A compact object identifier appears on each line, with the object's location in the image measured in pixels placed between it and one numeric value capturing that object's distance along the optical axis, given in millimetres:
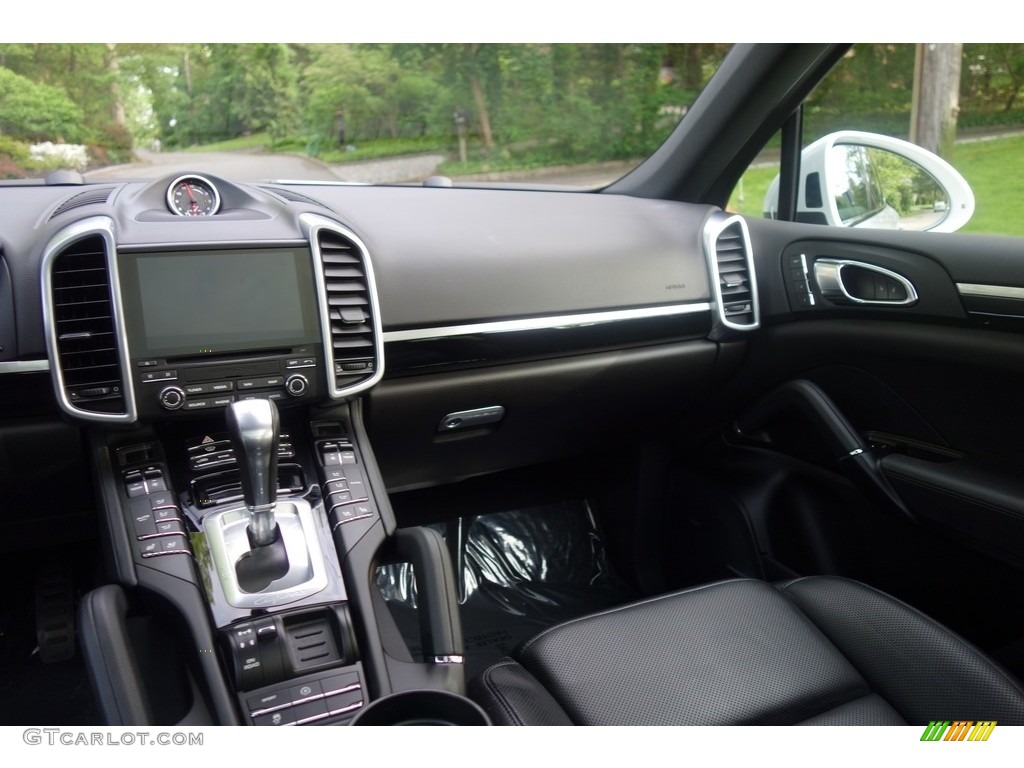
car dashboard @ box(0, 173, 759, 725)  1489
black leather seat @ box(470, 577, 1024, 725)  1348
